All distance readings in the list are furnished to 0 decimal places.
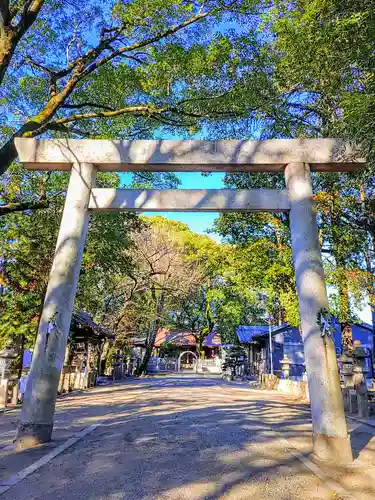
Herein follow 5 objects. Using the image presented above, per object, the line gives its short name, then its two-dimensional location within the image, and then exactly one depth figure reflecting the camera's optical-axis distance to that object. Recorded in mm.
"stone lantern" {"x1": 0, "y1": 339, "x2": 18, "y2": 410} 9172
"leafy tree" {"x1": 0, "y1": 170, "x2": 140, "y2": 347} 10766
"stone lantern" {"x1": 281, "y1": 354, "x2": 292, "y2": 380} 15562
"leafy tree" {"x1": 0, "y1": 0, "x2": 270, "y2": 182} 7992
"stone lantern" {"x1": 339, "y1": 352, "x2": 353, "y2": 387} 10133
